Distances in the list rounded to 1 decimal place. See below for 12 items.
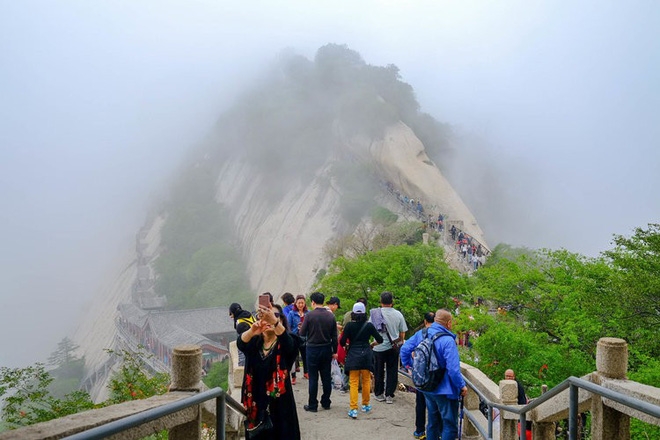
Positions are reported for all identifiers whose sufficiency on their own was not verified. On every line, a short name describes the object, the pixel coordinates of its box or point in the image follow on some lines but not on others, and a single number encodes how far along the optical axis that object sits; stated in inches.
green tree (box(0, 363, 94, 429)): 365.1
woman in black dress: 188.9
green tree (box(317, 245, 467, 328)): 811.4
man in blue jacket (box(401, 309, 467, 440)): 221.5
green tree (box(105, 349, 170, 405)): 410.6
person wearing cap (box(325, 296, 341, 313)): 376.8
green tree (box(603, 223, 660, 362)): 532.1
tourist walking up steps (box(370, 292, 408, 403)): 321.1
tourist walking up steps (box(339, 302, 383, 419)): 307.1
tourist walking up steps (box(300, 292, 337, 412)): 303.4
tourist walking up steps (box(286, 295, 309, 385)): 366.9
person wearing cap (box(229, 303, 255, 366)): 241.6
